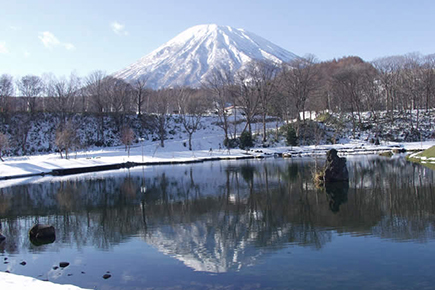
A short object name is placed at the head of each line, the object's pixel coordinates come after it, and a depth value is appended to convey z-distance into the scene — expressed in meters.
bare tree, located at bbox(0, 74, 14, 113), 58.85
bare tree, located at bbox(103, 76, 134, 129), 60.09
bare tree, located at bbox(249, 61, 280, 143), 55.88
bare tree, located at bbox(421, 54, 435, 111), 57.44
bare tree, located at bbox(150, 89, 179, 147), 54.93
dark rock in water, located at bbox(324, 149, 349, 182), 20.46
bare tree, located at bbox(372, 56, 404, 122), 59.84
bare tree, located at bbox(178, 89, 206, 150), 60.53
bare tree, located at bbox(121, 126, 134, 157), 46.38
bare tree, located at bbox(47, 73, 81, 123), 59.12
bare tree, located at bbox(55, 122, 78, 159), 41.12
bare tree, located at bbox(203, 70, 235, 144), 55.88
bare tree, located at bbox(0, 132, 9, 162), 38.94
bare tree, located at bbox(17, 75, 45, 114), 63.62
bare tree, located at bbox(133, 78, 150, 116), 62.78
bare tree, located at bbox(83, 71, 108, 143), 62.15
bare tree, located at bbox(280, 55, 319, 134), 55.03
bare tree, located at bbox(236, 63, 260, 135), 54.22
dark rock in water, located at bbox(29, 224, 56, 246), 11.75
